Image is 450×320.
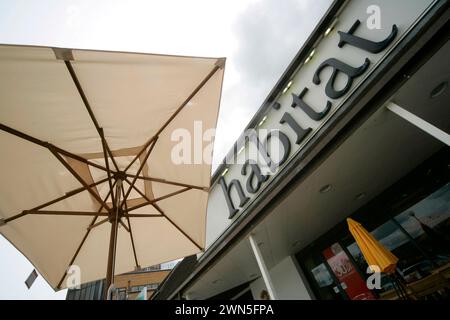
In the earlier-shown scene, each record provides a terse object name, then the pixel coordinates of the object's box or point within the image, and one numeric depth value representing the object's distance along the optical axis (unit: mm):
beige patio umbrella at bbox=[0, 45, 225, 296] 2242
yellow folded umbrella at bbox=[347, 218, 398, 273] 3627
